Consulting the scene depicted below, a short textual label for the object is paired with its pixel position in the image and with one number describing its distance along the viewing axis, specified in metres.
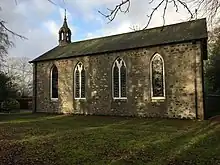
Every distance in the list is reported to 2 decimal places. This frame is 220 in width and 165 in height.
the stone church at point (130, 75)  19.36
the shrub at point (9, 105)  31.42
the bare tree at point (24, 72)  68.76
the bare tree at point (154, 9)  4.79
